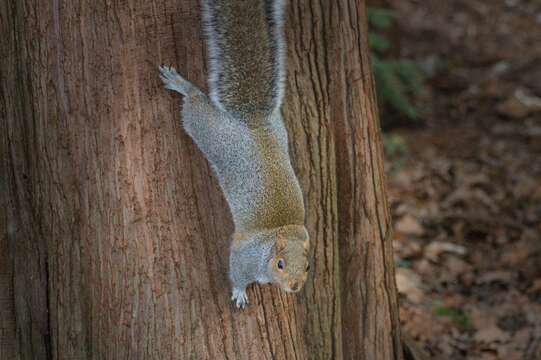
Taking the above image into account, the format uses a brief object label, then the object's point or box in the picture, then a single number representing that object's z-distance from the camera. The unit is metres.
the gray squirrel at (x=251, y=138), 4.71
